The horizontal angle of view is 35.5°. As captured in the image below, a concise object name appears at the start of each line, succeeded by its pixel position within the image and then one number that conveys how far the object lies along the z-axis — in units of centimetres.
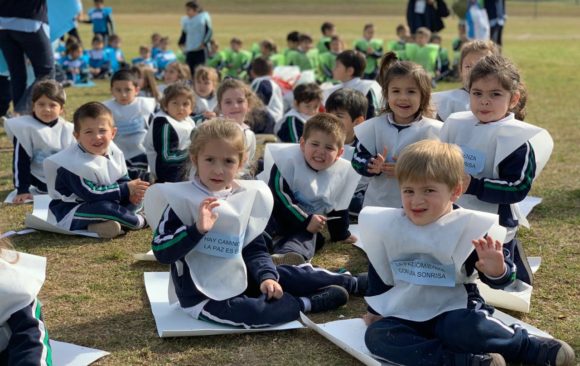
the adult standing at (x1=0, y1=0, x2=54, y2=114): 941
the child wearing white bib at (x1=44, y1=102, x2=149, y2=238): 622
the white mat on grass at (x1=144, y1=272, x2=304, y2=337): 420
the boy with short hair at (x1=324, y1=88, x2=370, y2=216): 678
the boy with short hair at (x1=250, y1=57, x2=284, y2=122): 1059
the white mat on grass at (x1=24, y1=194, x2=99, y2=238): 622
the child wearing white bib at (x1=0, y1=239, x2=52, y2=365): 335
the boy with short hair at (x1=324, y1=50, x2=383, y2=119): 862
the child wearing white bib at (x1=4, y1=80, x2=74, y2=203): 720
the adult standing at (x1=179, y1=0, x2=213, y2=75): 1728
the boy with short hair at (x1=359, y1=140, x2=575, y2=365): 375
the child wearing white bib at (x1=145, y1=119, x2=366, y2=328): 429
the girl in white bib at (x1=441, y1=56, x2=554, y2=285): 472
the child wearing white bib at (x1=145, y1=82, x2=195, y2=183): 757
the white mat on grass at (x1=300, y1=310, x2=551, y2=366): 392
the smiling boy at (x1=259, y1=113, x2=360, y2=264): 562
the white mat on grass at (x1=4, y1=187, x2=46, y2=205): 727
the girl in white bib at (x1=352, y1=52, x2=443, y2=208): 536
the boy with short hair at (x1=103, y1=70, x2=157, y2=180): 813
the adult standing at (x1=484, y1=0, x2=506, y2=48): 1812
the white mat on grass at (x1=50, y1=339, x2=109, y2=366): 391
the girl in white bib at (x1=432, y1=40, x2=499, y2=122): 629
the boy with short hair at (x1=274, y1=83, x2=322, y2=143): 826
